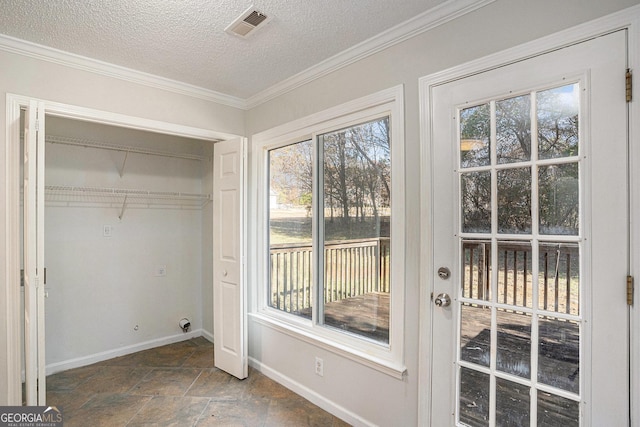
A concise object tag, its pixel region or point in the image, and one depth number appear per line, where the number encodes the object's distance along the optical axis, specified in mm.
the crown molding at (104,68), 2137
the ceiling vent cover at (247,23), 1818
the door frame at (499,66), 1256
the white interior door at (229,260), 2887
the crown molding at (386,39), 1715
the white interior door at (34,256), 2010
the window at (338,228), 2078
